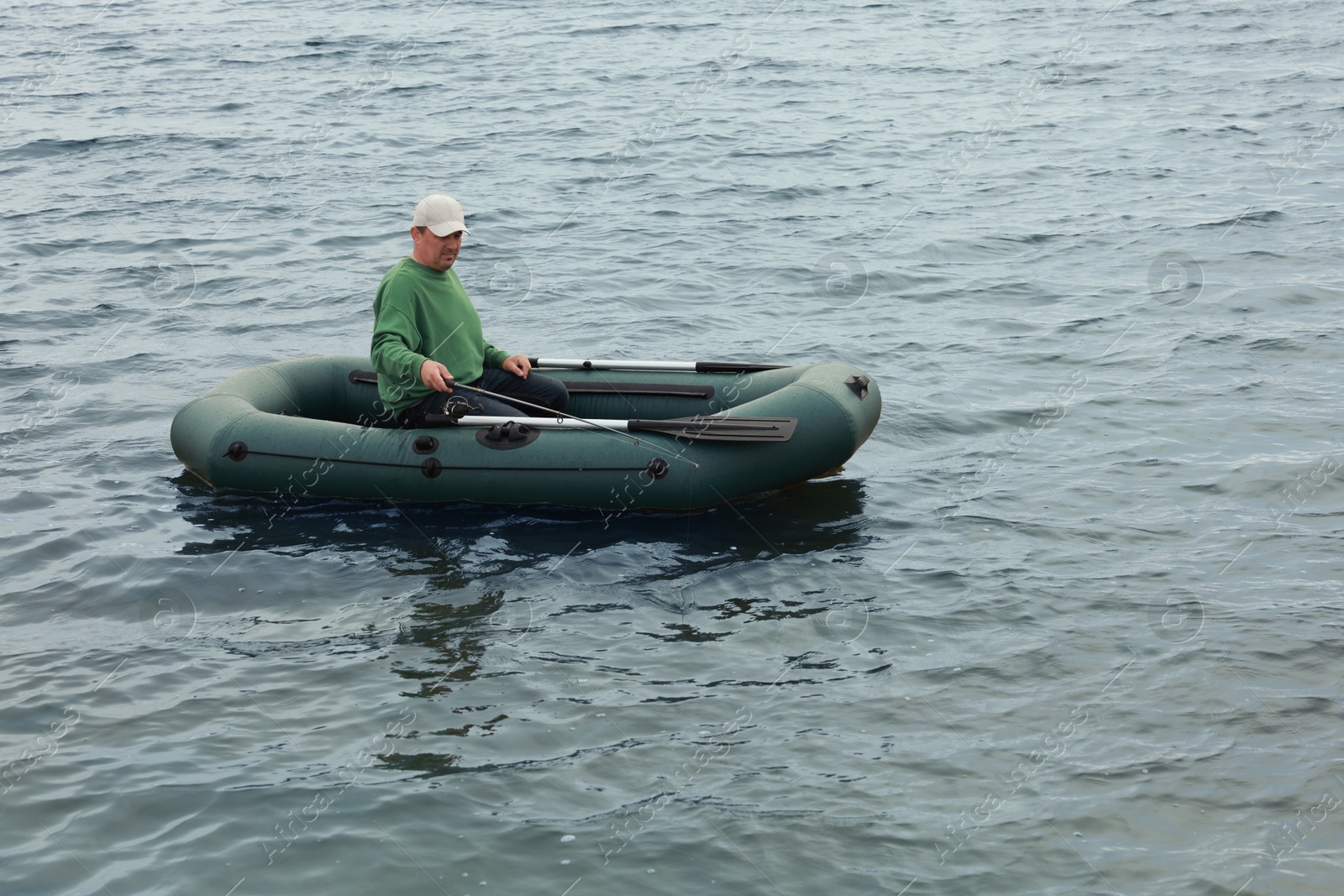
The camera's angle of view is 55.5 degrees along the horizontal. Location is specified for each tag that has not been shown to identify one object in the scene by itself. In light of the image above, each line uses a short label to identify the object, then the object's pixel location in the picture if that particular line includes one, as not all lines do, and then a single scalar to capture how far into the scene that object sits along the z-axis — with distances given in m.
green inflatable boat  6.33
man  6.23
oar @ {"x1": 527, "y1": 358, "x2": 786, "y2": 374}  7.09
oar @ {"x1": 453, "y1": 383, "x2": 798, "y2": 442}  6.26
